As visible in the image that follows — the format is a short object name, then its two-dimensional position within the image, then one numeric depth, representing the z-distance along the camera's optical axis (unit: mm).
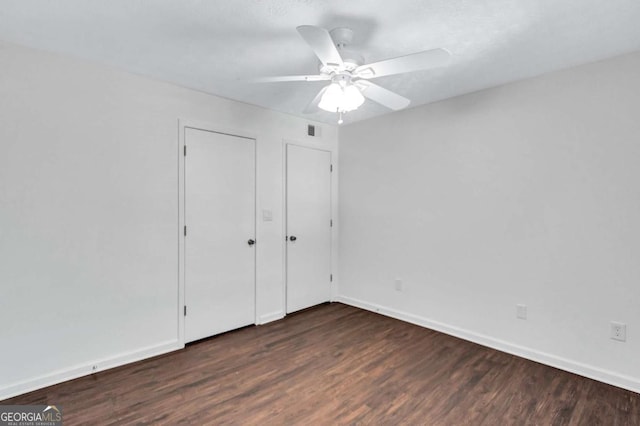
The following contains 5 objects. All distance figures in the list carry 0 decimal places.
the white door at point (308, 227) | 3852
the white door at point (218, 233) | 3012
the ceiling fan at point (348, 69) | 1608
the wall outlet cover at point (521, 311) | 2775
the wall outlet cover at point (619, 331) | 2319
